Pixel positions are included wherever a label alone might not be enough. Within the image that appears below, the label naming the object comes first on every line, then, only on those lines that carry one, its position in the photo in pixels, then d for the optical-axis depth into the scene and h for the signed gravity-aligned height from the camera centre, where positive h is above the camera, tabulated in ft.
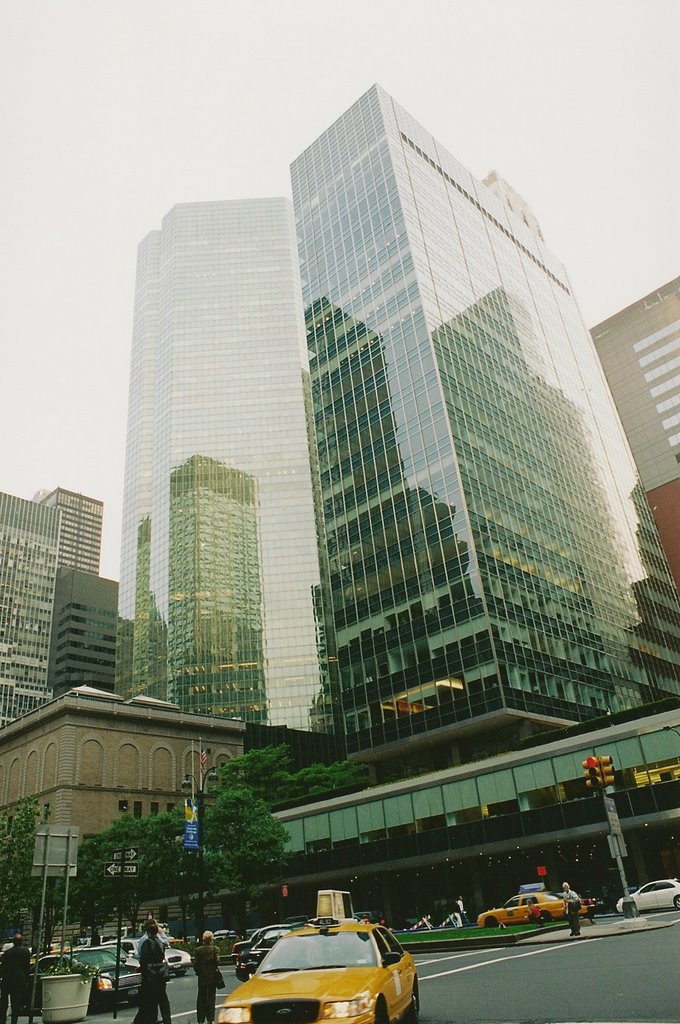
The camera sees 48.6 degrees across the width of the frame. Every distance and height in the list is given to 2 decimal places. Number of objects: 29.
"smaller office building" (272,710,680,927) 148.46 +13.51
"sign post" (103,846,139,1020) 72.59 +6.24
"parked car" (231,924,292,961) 100.26 -2.29
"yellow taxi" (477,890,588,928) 112.88 -2.32
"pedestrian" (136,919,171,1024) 45.11 -2.73
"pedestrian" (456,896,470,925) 157.38 -2.59
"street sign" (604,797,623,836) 89.97 +7.03
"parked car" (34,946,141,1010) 67.46 -3.23
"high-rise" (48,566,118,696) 605.73 +224.15
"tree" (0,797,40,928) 99.81 +10.54
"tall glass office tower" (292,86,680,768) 212.02 +128.75
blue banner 110.83 +12.23
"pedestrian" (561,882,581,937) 79.66 -2.37
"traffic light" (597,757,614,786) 81.00 +10.61
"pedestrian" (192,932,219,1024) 48.96 -2.92
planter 56.39 -3.61
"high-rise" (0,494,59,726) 578.66 +241.20
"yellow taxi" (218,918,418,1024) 27.91 -2.39
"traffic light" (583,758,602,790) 80.33 +10.52
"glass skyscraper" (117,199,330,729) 390.01 +232.42
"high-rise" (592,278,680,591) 426.10 +260.41
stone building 233.55 +53.58
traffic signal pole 80.79 +8.29
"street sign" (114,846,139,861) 74.54 +7.23
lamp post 107.96 +16.44
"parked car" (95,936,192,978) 111.55 -3.66
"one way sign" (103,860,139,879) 72.43 +5.79
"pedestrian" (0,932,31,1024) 55.67 -1.64
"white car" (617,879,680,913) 108.06 -2.21
